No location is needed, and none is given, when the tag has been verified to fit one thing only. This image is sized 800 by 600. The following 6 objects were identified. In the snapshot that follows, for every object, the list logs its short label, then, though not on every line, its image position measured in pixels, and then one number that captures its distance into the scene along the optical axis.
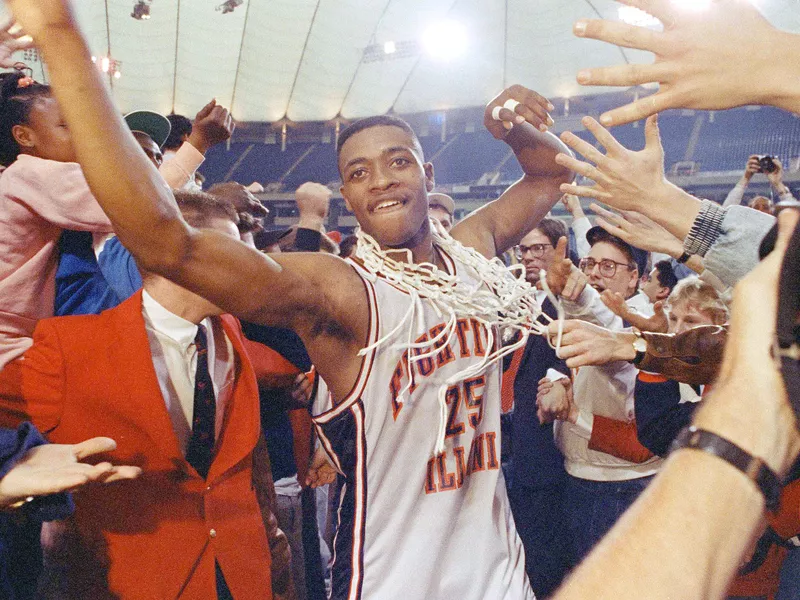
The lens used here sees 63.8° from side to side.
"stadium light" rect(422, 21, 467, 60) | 16.98
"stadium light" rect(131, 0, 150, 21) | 12.94
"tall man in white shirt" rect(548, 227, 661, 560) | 3.31
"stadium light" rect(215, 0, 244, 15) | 13.37
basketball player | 1.63
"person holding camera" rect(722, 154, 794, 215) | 5.90
